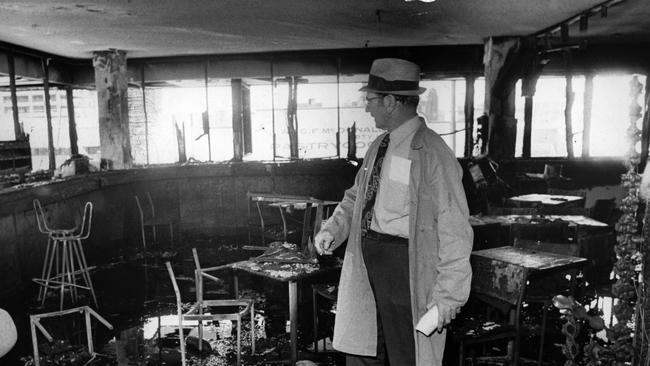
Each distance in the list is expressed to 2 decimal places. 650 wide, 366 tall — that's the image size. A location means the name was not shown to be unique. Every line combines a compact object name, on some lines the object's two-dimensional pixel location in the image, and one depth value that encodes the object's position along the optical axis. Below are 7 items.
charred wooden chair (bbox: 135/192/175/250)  9.20
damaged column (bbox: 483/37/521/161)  9.91
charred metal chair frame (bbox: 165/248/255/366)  4.20
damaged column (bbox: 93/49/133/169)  10.30
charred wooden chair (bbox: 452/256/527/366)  3.54
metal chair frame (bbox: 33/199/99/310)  6.35
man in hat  2.54
